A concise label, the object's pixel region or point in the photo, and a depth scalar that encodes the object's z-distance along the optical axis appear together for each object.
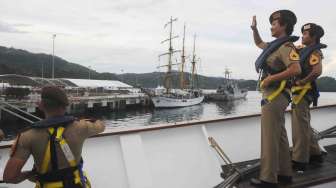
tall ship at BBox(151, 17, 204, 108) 55.86
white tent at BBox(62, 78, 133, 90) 63.03
